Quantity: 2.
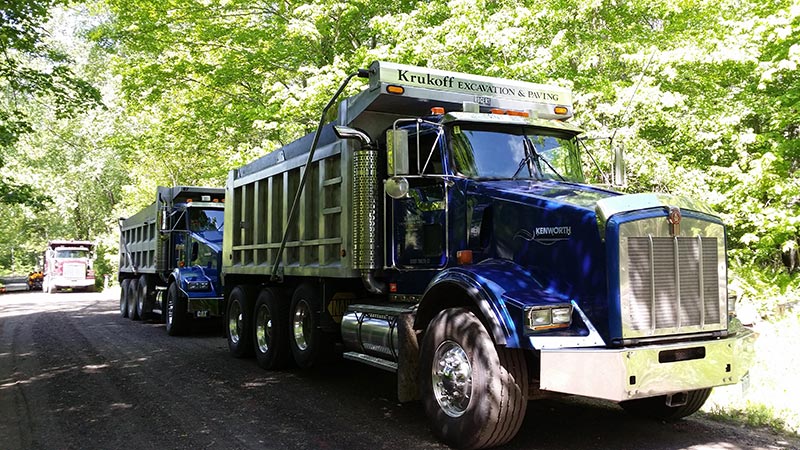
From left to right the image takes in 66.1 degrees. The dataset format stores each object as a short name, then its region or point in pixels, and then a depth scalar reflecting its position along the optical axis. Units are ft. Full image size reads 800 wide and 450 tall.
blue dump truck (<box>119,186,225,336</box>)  40.81
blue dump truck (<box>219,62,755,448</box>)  14.62
